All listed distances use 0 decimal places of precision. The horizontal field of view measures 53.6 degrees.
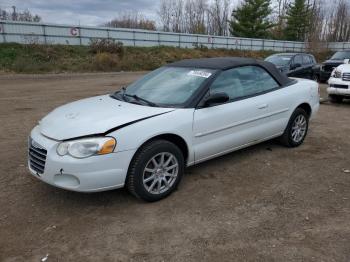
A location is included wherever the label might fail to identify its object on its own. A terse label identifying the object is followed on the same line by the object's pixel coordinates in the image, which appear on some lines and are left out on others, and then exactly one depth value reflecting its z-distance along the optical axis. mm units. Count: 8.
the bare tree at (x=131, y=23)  73788
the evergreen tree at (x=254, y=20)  51750
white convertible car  3475
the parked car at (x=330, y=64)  15500
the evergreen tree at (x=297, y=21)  58031
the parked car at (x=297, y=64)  13417
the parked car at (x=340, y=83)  9828
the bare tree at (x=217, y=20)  69812
